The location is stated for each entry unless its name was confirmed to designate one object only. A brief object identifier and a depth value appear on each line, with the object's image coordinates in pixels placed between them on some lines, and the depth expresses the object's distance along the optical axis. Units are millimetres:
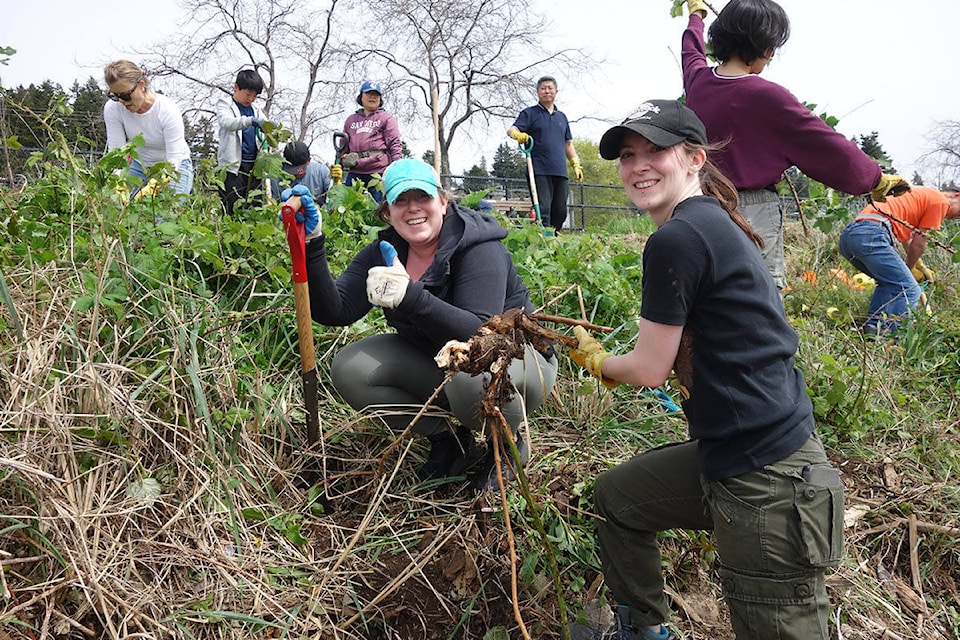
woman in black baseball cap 1332
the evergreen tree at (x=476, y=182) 13494
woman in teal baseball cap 2045
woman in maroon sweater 2406
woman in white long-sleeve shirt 3226
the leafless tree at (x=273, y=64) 15328
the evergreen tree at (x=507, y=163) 29122
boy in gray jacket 3662
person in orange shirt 3623
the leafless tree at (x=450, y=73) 15750
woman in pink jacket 5461
